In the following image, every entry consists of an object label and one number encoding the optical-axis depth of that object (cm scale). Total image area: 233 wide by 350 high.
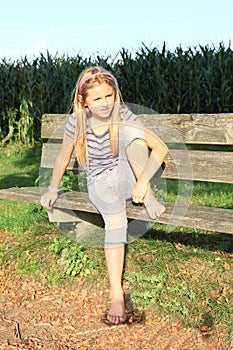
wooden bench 368
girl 362
